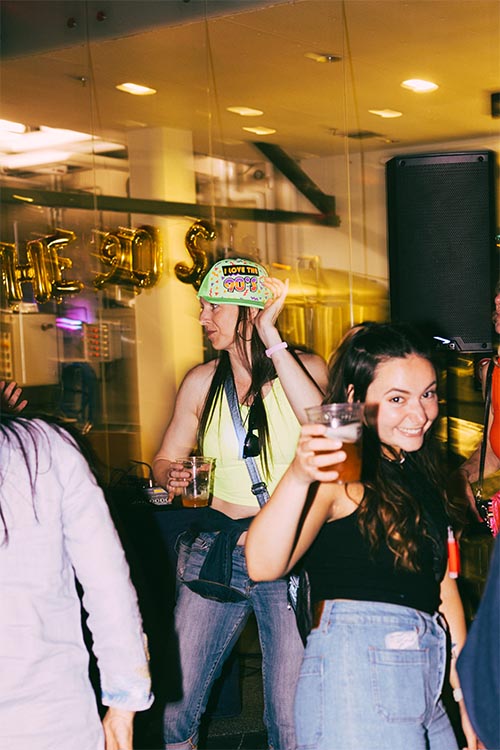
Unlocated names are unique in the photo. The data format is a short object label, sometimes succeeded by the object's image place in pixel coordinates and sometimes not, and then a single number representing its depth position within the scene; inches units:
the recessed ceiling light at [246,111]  255.1
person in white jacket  68.7
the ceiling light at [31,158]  286.7
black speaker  143.6
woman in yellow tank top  112.2
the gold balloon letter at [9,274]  277.6
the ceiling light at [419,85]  231.5
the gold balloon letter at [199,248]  265.3
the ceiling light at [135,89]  246.7
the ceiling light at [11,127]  284.5
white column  278.4
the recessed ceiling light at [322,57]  213.0
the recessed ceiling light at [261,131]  267.6
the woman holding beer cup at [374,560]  70.9
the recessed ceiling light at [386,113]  254.2
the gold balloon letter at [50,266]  274.8
